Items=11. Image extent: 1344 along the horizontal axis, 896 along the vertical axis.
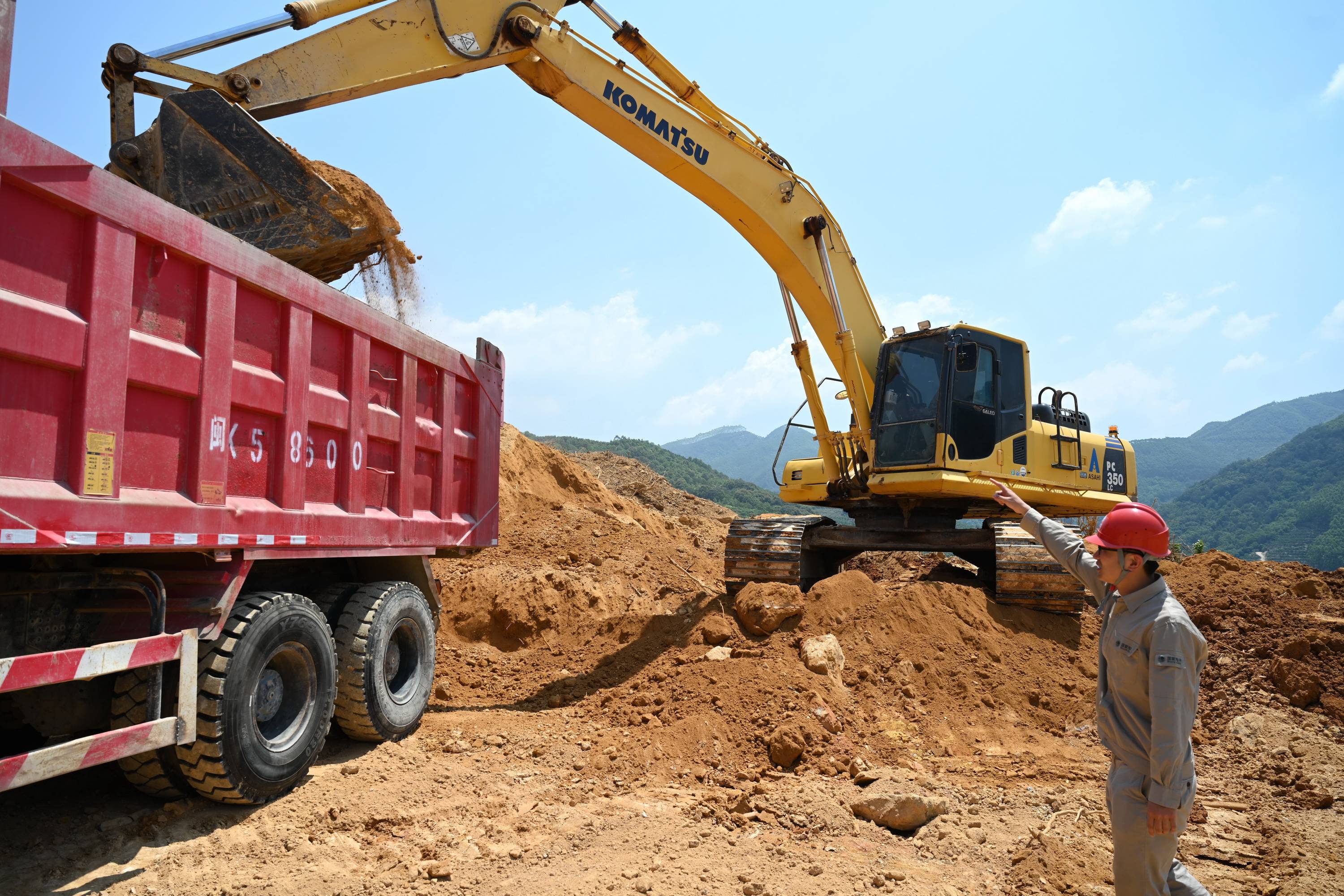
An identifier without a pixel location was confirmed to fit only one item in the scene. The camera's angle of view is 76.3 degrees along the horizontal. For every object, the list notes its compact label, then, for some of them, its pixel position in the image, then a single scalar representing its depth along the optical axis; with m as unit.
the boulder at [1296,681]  7.20
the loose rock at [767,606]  7.71
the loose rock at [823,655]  7.08
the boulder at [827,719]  6.25
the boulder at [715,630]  7.61
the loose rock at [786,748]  5.79
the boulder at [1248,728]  6.75
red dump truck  3.31
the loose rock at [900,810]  4.79
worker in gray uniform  2.92
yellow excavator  5.84
